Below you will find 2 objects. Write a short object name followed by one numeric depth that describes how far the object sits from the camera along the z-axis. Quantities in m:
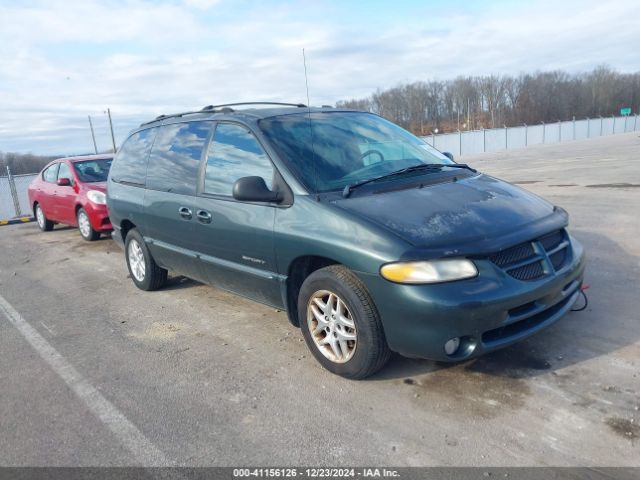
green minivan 2.97
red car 9.12
